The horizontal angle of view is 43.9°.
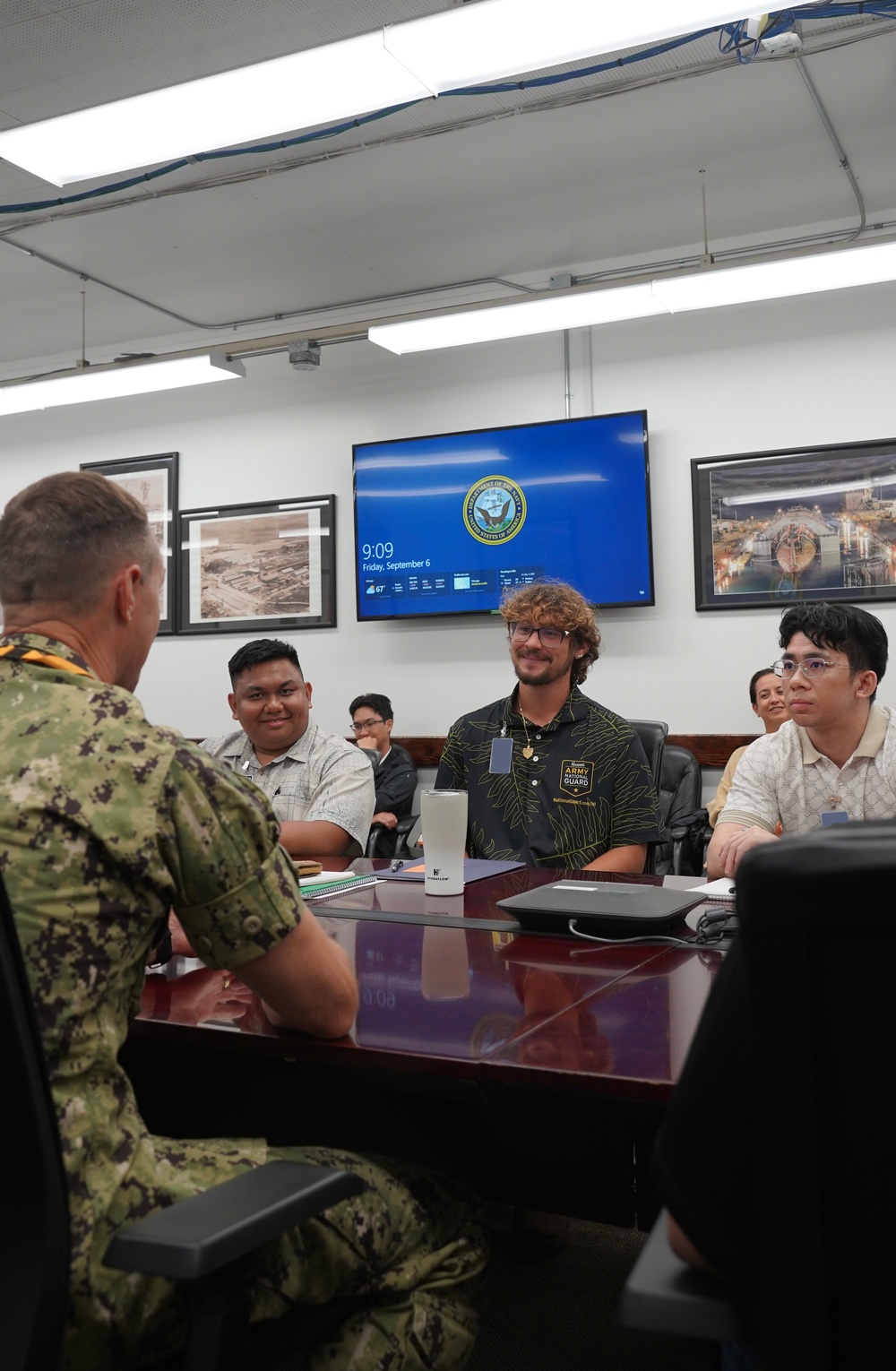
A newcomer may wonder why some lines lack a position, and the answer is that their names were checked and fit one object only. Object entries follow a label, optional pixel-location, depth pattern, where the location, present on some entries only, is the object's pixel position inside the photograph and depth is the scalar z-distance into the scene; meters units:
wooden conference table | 1.15
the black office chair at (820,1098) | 0.61
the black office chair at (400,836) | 4.54
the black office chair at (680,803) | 4.13
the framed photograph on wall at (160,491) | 6.17
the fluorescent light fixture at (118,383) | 5.18
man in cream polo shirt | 2.56
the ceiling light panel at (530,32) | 2.56
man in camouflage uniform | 1.02
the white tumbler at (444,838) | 2.09
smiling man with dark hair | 2.97
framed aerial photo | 5.80
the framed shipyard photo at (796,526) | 4.73
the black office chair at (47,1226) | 0.88
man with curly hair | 2.86
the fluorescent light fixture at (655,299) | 4.10
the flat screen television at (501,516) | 5.10
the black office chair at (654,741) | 3.97
